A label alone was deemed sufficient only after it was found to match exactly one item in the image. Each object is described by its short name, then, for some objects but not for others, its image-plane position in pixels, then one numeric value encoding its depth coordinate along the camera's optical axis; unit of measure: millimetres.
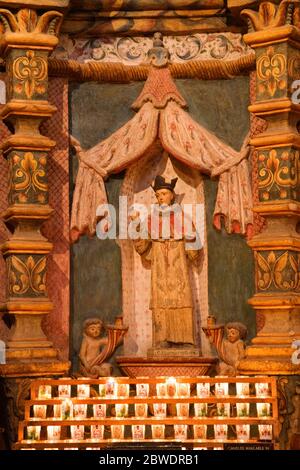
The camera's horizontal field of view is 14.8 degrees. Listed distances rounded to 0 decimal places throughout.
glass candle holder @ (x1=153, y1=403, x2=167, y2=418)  10023
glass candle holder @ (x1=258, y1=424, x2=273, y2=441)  9727
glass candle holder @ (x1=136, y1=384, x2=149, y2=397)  10281
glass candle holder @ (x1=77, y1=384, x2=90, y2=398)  10336
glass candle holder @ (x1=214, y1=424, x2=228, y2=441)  9812
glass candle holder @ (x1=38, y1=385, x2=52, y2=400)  10359
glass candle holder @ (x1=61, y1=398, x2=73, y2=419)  10078
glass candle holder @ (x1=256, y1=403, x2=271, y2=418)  10023
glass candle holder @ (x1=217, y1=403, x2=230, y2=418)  10128
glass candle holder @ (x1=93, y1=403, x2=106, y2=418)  10094
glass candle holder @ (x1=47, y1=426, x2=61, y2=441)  9891
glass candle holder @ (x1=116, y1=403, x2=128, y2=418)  10133
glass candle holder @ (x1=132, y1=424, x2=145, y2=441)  9891
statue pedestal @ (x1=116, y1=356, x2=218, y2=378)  11141
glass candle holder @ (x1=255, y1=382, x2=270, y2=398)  10180
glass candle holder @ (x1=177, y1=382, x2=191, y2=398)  10258
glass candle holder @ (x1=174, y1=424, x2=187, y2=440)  9859
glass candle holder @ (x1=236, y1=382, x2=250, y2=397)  10219
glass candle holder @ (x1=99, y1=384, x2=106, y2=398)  10375
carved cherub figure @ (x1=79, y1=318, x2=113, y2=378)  11234
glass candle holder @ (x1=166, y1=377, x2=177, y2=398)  10289
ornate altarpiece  10719
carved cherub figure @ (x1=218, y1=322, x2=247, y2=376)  11125
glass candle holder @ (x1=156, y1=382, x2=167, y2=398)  10305
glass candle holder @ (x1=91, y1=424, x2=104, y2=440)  9891
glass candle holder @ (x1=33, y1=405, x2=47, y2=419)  10211
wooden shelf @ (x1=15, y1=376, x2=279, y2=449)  9641
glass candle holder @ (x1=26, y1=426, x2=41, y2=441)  9914
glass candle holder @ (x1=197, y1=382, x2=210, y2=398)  10148
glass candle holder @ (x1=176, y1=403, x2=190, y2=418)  10102
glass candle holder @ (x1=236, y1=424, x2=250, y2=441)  9828
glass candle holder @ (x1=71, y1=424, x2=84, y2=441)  9891
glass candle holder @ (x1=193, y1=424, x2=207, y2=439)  9852
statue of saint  11293
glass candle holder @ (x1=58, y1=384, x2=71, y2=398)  10406
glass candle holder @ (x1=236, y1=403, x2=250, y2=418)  10047
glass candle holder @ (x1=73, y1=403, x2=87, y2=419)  10102
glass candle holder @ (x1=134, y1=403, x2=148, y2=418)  10117
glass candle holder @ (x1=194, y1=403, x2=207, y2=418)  10117
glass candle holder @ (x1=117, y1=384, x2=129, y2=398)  10352
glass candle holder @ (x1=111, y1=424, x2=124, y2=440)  9930
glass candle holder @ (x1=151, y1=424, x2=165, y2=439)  9891
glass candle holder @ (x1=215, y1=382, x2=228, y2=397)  10203
